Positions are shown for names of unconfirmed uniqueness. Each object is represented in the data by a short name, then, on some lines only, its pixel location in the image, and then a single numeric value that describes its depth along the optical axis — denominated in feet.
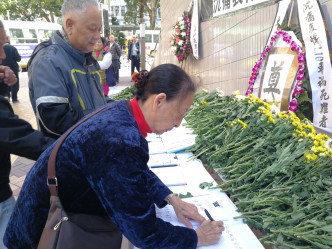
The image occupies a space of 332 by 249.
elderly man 5.95
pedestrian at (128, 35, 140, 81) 37.86
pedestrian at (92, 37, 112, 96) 14.38
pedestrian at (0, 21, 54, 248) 4.55
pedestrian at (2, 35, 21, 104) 24.14
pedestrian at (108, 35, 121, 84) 28.11
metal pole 32.83
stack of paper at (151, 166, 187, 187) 5.61
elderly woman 3.08
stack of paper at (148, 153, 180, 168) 6.45
